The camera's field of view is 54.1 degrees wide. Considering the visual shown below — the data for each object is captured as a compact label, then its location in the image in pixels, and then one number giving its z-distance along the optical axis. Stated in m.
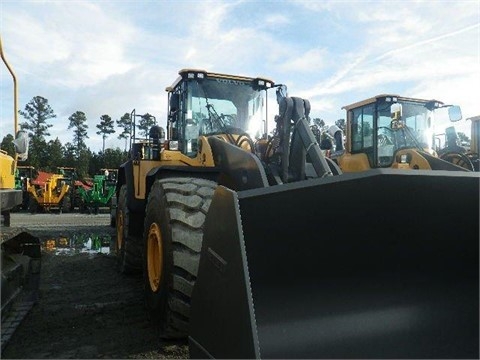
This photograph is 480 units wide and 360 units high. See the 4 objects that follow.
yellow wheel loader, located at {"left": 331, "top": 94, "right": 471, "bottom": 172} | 8.80
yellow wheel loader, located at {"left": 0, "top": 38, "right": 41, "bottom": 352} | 4.25
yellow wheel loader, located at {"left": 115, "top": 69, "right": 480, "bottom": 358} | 2.55
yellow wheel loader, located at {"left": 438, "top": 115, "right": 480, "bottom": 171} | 9.41
